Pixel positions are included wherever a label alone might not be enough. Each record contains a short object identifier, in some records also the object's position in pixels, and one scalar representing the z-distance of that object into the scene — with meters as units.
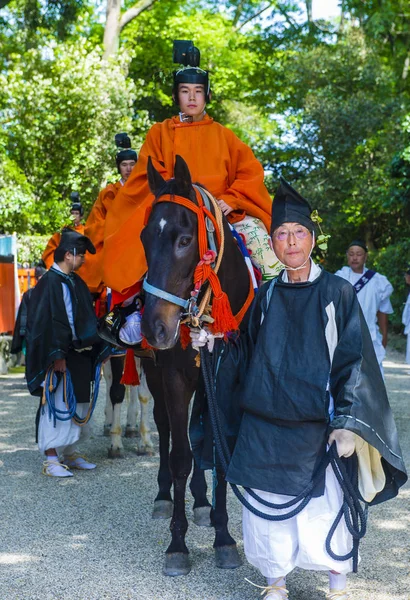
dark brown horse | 3.98
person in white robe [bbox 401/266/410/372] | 13.85
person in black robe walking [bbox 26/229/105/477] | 6.90
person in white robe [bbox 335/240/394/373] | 9.18
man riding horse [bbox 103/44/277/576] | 4.61
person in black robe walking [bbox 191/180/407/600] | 3.58
